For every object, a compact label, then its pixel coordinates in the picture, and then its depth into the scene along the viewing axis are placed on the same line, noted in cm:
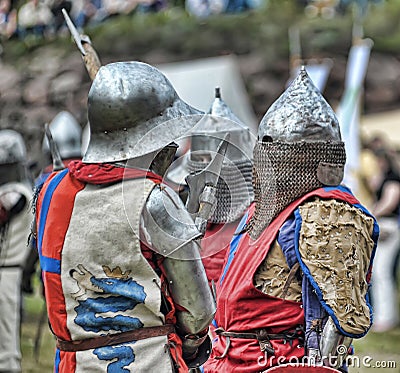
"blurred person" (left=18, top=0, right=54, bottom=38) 3622
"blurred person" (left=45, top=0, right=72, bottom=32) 3470
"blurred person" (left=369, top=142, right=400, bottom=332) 1822
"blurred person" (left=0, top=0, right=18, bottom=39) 3747
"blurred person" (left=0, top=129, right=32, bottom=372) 1248
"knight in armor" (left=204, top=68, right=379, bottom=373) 662
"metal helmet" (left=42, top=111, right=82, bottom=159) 1552
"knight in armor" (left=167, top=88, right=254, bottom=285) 848
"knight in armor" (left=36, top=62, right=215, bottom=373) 604
